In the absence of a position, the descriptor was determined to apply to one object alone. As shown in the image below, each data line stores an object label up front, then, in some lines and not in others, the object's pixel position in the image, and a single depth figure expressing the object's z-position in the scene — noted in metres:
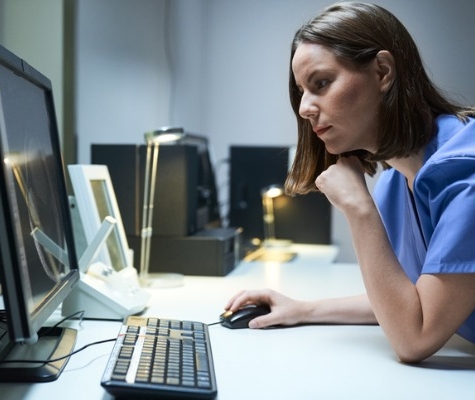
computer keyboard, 0.79
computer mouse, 1.26
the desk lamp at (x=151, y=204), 1.79
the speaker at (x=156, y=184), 2.00
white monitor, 1.48
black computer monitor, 0.75
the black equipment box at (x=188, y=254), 1.98
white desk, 0.88
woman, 1.02
